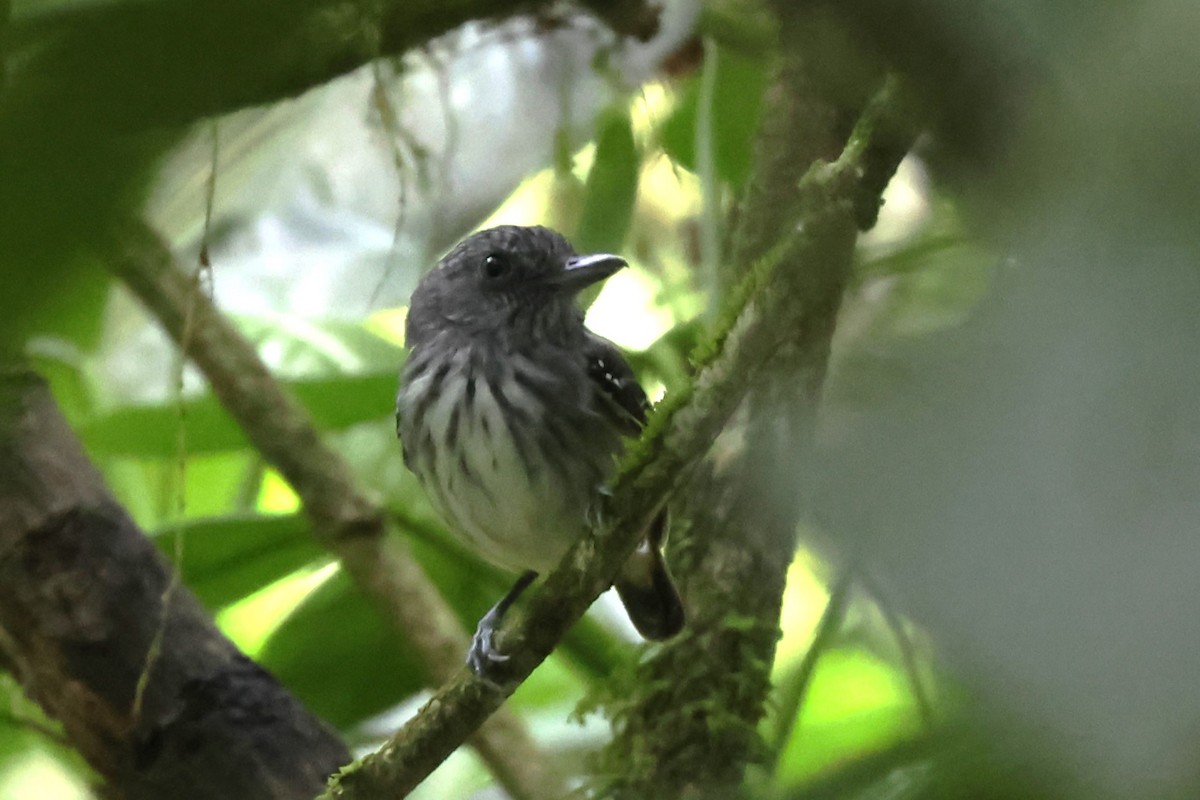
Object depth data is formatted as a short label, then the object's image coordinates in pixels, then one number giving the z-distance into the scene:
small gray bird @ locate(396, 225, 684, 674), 3.92
